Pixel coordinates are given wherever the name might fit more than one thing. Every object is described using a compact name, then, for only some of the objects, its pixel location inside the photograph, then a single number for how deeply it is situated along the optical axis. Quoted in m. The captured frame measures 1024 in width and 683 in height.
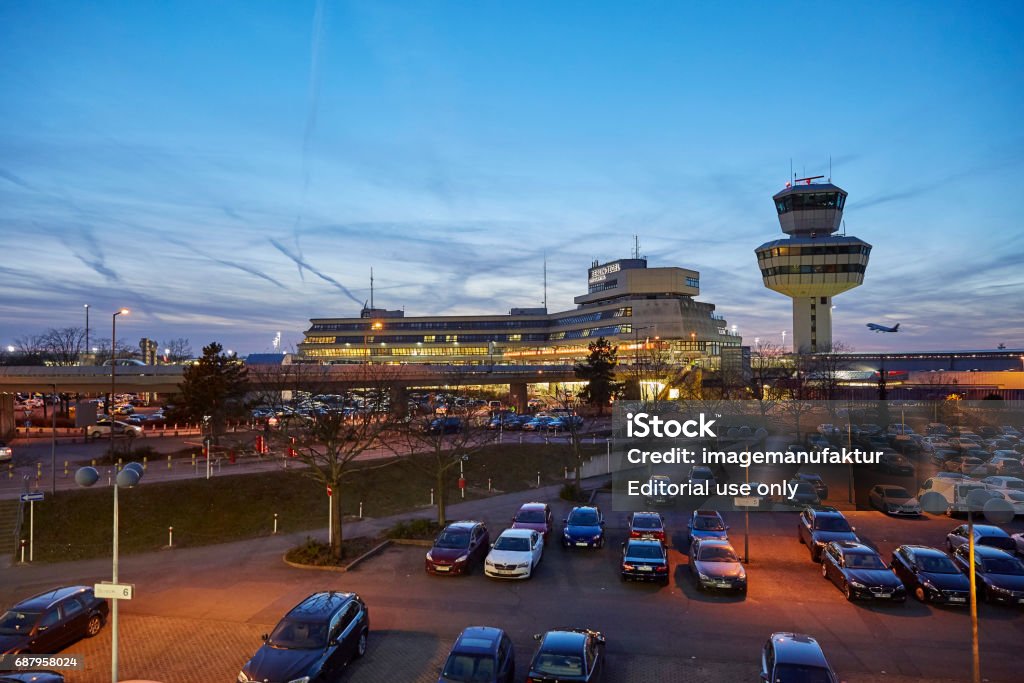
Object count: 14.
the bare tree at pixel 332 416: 21.56
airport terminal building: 113.50
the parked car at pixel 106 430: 43.69
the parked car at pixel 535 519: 23.84
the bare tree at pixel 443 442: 27.75
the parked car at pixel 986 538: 21.50
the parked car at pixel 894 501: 28.23
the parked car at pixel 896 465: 38.19
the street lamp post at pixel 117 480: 11.60
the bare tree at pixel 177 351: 147.30
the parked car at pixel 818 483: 31.61
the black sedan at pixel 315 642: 11.71
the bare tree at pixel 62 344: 99.49
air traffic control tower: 105.00
